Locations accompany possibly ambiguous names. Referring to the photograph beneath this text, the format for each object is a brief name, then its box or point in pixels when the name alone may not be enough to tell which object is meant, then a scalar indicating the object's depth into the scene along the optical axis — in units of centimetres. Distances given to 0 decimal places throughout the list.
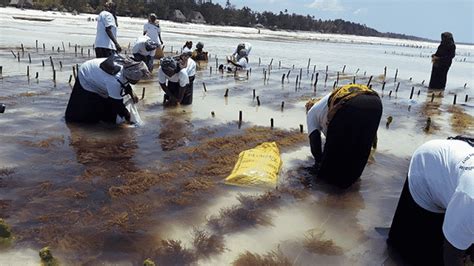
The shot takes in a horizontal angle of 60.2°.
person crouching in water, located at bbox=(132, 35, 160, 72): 1142
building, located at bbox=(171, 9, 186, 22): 7451
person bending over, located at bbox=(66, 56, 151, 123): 632
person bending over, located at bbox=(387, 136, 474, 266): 245
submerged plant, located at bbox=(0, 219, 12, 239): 344
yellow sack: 507
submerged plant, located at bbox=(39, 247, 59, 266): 319
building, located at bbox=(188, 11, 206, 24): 8057
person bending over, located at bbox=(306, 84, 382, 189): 471
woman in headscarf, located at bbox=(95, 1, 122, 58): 961
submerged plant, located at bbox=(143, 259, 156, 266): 309
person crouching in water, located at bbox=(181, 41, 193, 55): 1566
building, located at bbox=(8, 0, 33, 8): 5971
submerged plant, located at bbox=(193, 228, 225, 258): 364
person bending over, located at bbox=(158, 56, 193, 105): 815
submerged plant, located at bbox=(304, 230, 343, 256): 384
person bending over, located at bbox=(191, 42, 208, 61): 1742
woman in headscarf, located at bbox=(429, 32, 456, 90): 1453
